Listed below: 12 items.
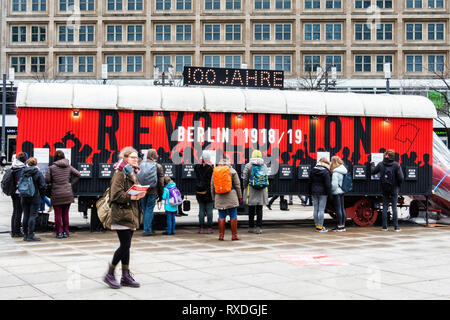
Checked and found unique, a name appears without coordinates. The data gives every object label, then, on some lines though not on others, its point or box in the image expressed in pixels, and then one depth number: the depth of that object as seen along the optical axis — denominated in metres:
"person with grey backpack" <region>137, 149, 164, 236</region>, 12.29
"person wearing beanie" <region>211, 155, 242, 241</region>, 11.71
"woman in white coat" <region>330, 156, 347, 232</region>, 13.70
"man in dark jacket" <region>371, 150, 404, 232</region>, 13.60
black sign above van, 14.75
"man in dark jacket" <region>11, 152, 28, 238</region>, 11.84
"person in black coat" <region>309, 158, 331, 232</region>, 13.41
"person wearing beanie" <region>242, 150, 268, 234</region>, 12.62
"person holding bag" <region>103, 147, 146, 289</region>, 7.04
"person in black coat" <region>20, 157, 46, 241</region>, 11.45
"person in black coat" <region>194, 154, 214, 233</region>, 12.72
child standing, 12.67
